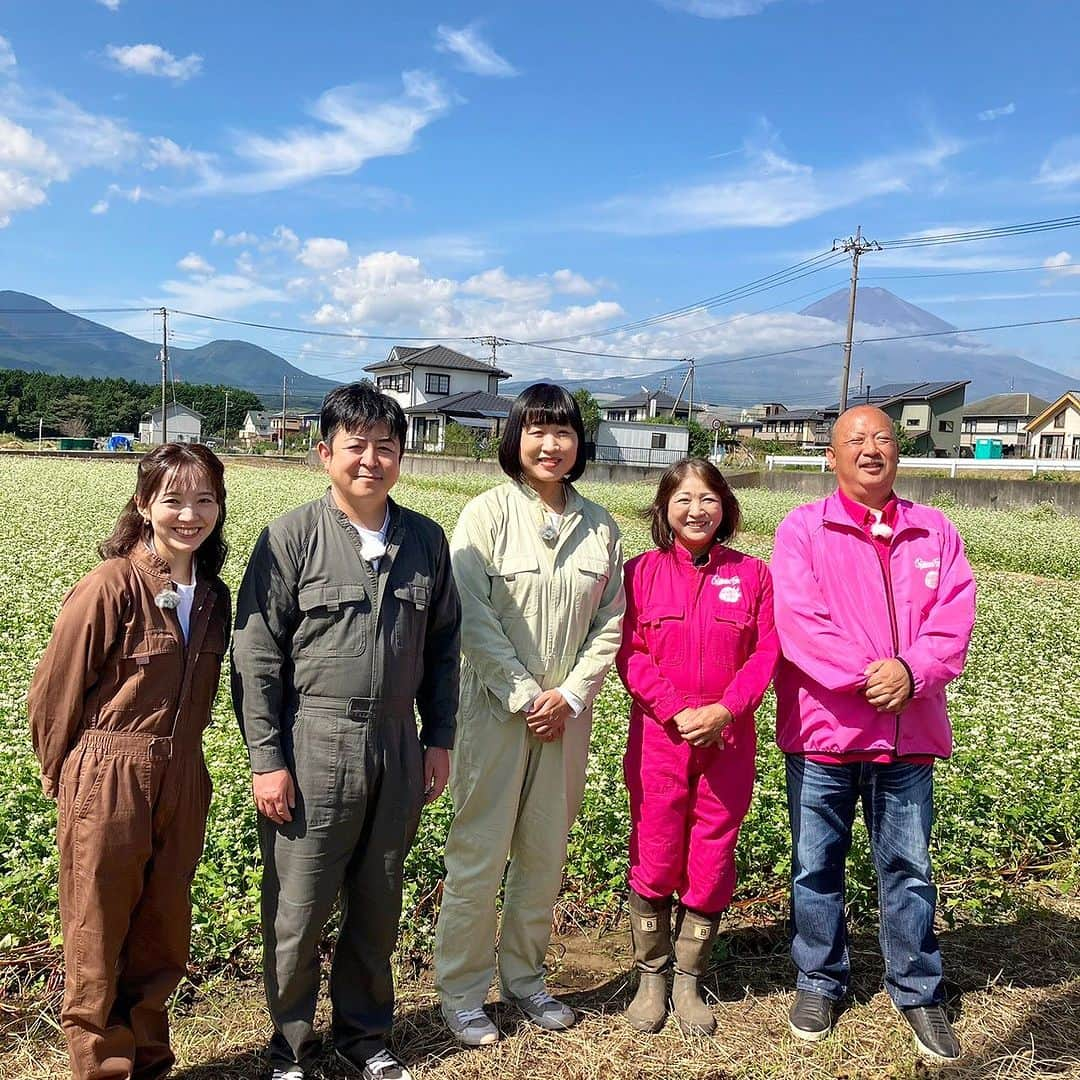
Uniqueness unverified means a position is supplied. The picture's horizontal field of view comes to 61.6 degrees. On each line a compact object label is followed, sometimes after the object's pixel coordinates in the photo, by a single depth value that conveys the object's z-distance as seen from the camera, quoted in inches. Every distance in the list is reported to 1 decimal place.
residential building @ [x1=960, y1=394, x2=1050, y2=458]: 2455.7
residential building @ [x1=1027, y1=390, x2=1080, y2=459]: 2023.9
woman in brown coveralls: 105.0
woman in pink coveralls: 132.3
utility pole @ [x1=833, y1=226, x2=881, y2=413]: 1366.9
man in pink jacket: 130.5
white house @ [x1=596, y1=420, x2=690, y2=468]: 1910.7
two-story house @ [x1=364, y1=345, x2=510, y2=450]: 2073.1
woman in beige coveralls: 130.6
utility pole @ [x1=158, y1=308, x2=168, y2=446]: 2159.9
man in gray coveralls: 113.8
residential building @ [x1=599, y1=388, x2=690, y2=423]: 2987.2
